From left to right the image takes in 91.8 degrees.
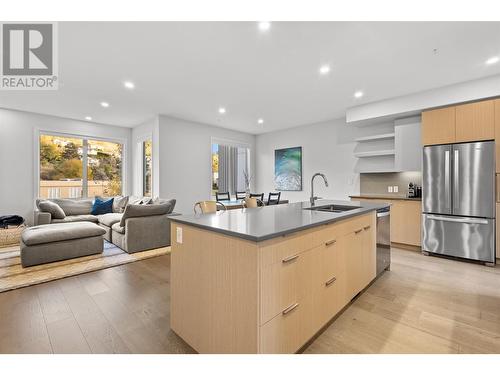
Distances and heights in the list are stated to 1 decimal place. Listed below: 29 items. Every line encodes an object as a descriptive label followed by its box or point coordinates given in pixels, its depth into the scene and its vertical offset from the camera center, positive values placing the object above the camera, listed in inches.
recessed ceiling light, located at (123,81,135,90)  147.0 +63.7
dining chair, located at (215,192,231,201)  260.4 -10.6
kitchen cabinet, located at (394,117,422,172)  168.1 +29.9
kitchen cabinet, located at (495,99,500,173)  131.5 +29.7
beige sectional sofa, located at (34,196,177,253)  157.6 -24.7
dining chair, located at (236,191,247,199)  273.6 -8.9
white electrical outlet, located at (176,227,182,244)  70.1 -13.8
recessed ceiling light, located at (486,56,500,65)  114.9 +61.0
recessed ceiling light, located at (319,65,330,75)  124.3 +62.2
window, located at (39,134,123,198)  223.8 +20.5
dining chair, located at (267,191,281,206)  236.5 -12.8
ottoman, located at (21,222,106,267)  127.5 -30.9
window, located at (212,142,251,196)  268.7 +23.1
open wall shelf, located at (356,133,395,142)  187.0 +39.9
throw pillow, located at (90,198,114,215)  224.2 -18.1
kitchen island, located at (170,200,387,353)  51.8 -22.8
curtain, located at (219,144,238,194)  280.1 +22.0
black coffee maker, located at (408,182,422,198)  177.2 -3.2
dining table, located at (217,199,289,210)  221.1 -15.7
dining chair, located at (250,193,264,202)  249.7 -9.3
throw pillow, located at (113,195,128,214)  230.8 -15.8
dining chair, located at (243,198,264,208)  143.3 -8.9
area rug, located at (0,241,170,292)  109.9 -41.7
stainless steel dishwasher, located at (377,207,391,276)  113.2 -26.4
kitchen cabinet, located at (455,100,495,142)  134.1 +37.3
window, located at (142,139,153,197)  240.3 +20.0
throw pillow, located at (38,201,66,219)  190.1 -16.8
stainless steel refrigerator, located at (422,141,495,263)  133.5 -8.0
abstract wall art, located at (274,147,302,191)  260.4 +20.3
